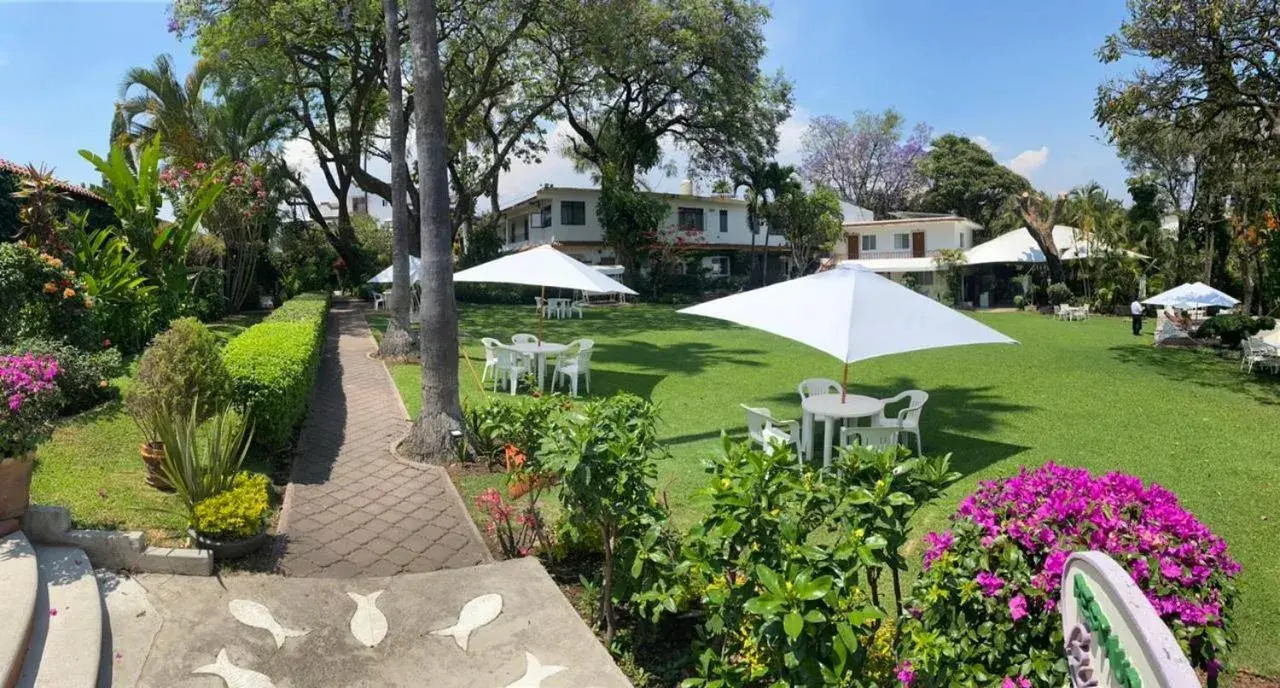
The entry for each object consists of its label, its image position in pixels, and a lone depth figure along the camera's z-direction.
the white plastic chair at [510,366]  11.93
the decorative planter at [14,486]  4.62
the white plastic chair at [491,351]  12.18
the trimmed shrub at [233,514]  5.05
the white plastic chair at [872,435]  7.57
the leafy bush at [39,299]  8.12
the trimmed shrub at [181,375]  6.43
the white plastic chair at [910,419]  8.34
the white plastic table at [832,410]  8.23
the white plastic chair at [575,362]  12.02
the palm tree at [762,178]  39.91
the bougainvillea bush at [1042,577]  2.71
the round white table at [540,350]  12.37
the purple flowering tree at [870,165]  57.94
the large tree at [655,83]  24.16
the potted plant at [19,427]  4.56
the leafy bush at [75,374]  7.37
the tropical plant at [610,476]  3.96
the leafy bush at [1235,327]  18.64
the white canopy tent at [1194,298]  20.69
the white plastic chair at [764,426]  7.66
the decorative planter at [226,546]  5.07
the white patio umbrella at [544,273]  11.99
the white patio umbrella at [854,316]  7.53
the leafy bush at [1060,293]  33.81
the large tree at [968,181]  51.25
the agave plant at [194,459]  5.31
